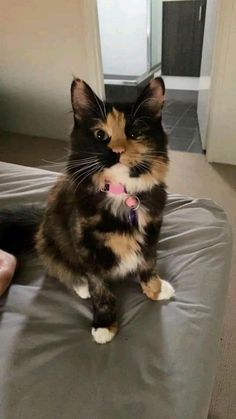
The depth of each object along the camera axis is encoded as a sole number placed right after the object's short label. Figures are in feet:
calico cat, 2.58
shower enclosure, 12.41
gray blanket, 2.29
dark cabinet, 11.69
